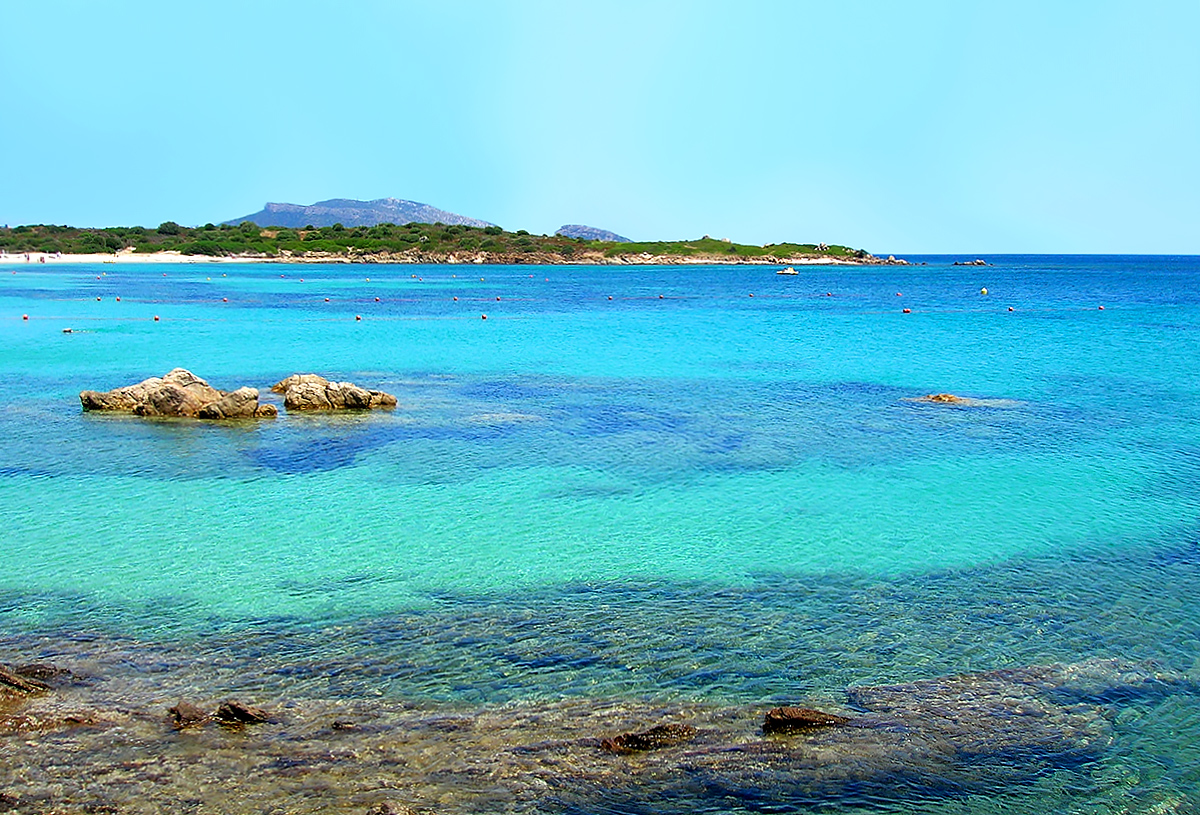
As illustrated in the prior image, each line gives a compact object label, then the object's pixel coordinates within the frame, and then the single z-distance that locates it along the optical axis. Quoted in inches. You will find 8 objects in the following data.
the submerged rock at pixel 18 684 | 404.5
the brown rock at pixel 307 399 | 1092.5
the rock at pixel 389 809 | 325.1
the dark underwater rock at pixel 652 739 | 372.2
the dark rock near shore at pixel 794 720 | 387.9
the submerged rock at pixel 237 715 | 384.2
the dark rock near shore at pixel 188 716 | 382.0
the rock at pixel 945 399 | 1197.1
